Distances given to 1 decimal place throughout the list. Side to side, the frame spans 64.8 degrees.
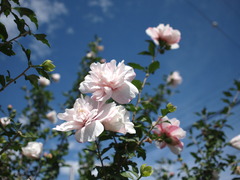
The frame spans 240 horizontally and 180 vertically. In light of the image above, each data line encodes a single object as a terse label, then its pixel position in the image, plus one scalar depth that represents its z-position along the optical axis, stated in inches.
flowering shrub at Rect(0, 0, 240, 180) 24.0
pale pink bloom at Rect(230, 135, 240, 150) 62.7
